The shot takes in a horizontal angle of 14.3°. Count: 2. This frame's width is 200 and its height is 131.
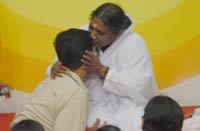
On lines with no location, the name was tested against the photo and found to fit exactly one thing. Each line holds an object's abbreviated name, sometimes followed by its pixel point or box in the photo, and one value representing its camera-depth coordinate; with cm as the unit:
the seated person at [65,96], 355
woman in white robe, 415
